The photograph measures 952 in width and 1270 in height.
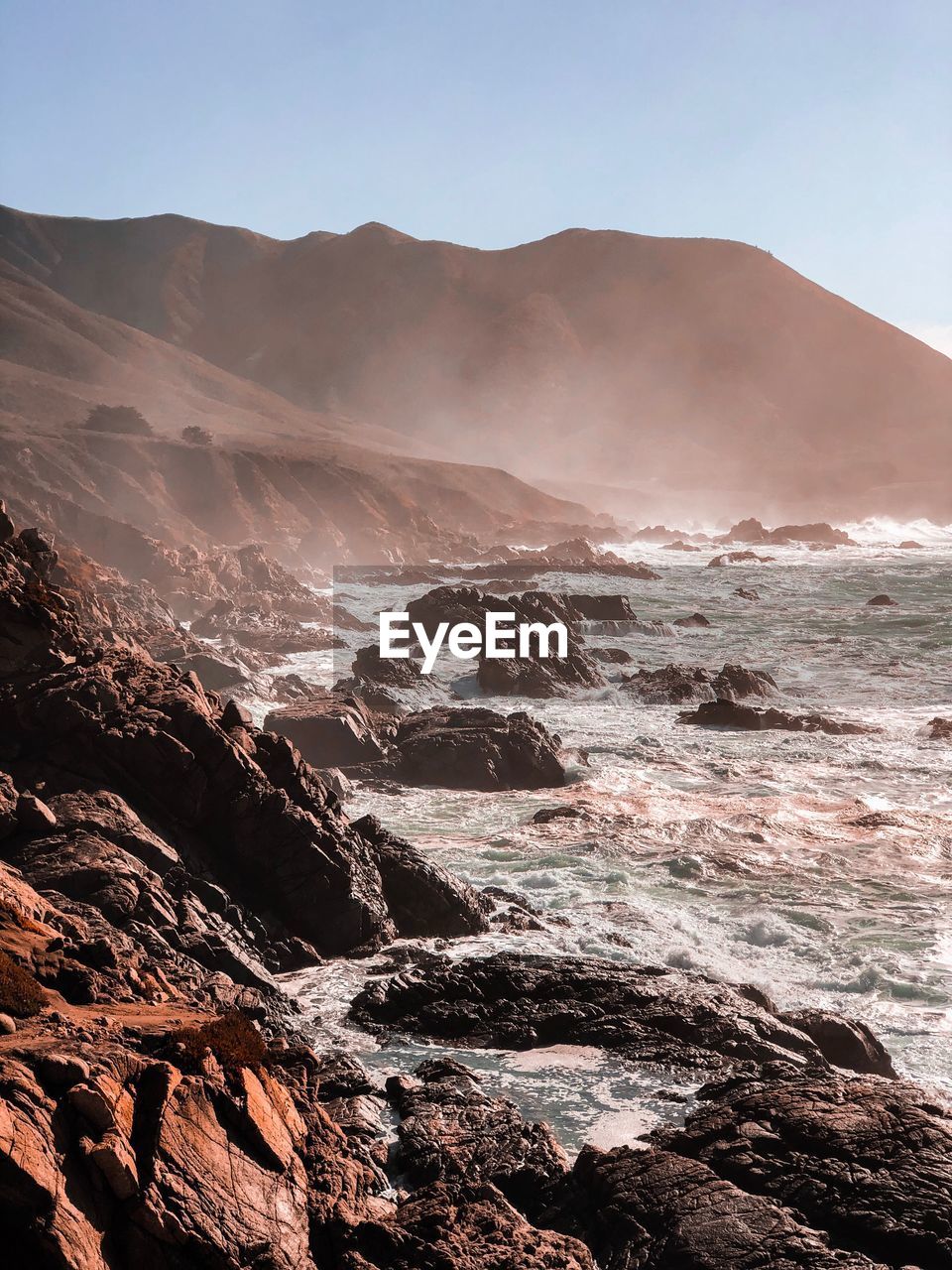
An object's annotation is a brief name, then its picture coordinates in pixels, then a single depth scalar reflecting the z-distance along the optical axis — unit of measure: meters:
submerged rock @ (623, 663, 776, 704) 33.94
